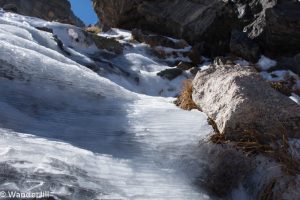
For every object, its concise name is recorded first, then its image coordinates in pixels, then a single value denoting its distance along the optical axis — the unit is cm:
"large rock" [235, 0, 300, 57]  1529
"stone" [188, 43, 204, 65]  1538
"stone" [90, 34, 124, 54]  1415
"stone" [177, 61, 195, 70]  1350
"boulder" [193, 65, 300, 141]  418
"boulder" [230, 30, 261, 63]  1516
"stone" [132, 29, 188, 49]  1609
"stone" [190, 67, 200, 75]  1287
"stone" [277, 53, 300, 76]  1420
